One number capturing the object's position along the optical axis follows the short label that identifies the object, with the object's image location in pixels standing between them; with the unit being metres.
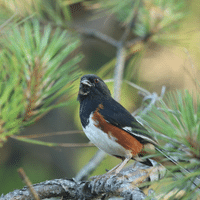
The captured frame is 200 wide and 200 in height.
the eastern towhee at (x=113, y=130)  5.58
